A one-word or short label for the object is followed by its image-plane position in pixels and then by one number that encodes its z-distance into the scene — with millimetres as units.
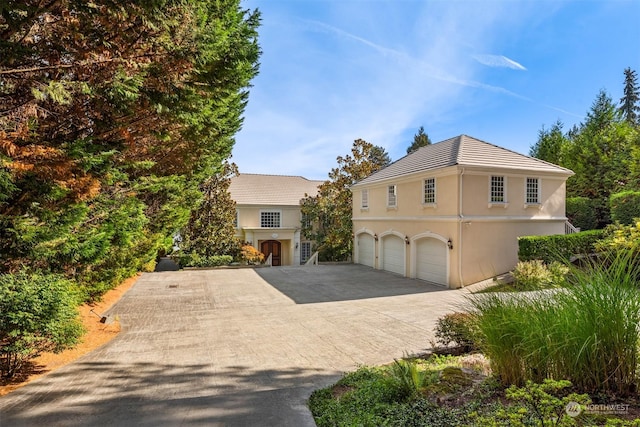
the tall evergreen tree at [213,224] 22188
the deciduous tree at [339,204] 25750
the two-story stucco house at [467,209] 14836
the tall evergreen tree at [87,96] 4660
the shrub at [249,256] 23188
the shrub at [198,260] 21297
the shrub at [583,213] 23188
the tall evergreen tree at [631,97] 45375
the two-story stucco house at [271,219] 28859
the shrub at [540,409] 2478
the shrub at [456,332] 6355
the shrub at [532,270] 12618
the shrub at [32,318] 4984
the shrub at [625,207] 17031
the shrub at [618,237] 11289
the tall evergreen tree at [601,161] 24188
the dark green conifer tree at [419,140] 52719
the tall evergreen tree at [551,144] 29944
